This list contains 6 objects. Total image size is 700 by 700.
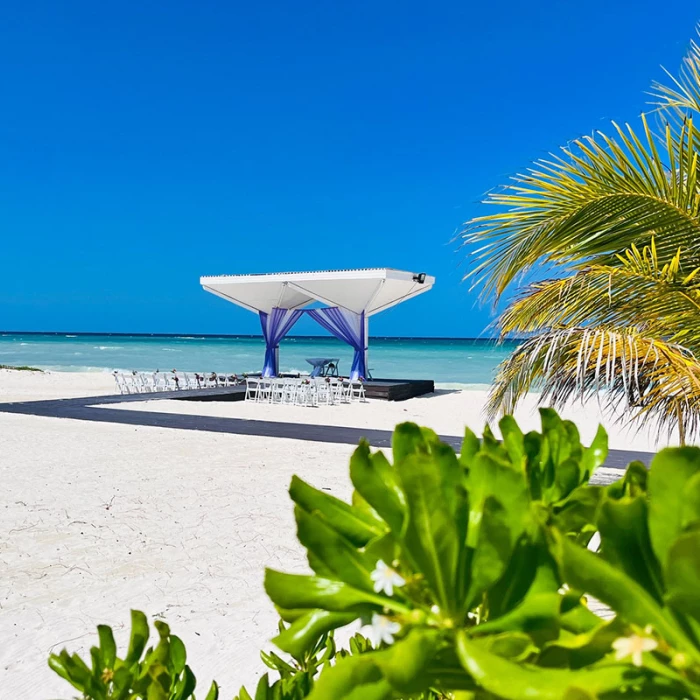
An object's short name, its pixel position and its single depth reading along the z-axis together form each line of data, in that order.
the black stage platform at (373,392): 15.25
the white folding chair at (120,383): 16.87
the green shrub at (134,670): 0.85
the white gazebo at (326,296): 18.56
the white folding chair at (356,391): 16.67
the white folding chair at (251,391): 16.30
